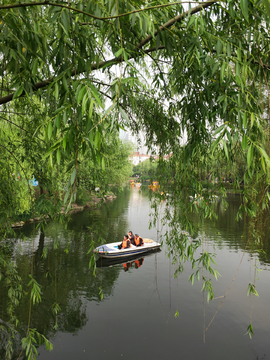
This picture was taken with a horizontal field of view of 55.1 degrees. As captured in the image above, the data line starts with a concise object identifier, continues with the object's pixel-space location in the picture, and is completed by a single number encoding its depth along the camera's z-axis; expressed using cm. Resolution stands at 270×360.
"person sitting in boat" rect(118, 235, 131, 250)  963
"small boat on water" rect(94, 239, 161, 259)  938
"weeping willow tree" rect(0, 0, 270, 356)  125
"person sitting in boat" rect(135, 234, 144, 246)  1005
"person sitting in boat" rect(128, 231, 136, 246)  1012
